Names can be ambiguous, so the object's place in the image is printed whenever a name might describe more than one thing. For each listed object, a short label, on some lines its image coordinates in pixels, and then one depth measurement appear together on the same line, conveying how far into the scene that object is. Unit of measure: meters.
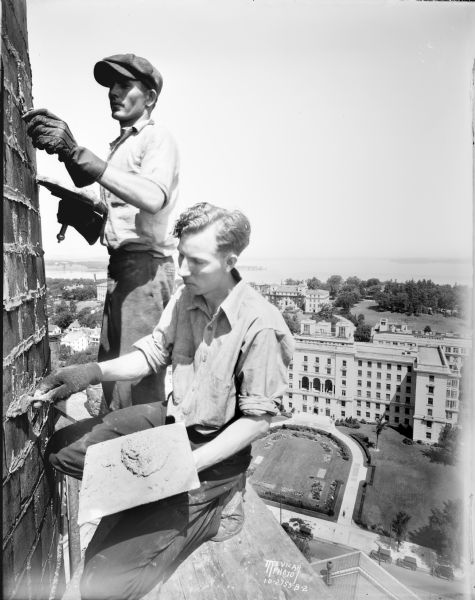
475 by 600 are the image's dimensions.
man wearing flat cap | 1.30
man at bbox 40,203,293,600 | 1.26
